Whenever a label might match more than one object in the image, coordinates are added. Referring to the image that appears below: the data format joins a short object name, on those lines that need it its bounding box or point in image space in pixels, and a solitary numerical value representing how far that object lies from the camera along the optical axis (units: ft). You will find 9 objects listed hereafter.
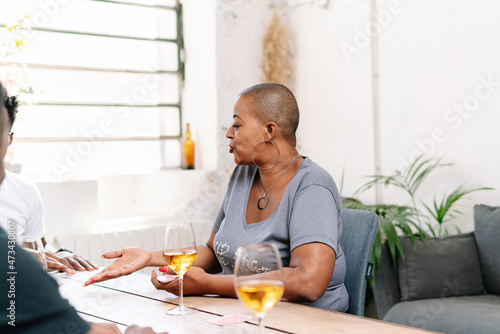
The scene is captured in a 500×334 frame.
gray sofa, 9.37
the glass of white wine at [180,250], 4.50
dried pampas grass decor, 13.91
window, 11.81
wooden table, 3.94
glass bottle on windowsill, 13.41
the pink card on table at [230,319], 4.09
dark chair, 5.63
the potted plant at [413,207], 9.52
